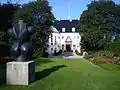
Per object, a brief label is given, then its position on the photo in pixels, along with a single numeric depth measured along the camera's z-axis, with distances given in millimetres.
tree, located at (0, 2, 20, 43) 14074
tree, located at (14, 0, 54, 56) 17666
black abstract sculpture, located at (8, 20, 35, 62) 4926
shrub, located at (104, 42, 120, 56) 13543
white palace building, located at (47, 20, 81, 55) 34334
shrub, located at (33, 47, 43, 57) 17475
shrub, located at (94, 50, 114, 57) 14046
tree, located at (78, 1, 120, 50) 19295
